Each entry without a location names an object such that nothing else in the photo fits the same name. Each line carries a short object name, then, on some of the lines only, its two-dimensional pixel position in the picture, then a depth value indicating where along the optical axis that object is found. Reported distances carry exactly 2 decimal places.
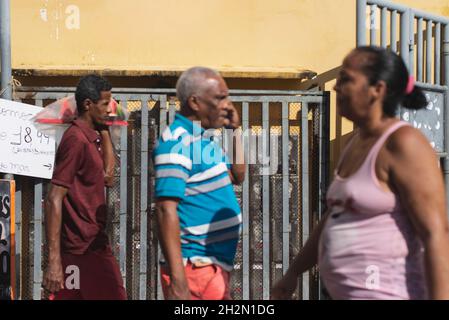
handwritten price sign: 7.00
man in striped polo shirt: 4.04
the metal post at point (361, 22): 7.08
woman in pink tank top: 3.36
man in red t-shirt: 5.50
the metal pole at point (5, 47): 7.16
